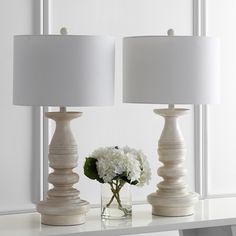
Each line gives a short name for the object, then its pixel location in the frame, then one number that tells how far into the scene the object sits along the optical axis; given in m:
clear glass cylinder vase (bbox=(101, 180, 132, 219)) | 2.97
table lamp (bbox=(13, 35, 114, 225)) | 2.73
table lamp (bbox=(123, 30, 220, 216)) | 2.91
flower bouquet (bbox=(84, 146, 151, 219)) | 2.90
